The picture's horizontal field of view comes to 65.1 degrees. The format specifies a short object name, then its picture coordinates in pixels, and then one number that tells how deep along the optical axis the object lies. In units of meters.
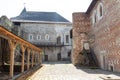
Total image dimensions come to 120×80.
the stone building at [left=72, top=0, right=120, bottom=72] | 6.33
